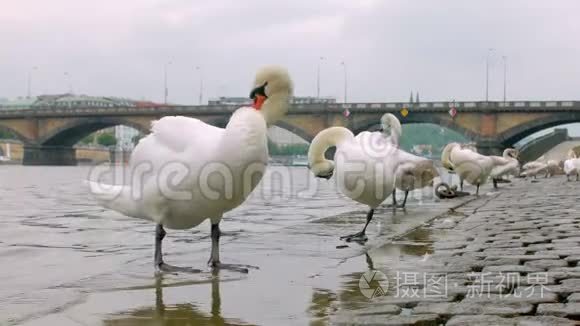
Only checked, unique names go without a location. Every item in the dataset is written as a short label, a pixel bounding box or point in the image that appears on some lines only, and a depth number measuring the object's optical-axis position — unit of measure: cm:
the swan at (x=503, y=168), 1808
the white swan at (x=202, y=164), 466
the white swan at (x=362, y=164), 709
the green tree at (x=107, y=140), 11850
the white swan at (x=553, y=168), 3127
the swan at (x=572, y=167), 2405
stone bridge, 5478
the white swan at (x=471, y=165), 1602
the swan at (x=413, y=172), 1108
